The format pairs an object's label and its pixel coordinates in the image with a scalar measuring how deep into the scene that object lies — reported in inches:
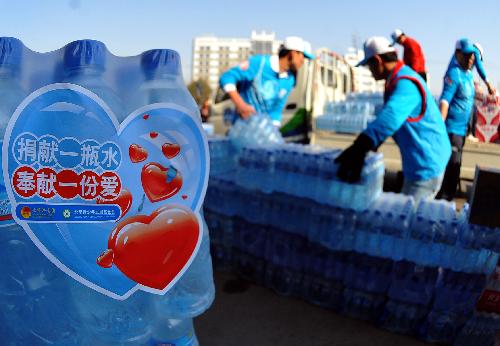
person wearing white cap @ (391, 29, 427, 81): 174.5
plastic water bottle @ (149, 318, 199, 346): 15.6
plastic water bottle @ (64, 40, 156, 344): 12.9
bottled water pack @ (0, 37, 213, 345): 12.8
